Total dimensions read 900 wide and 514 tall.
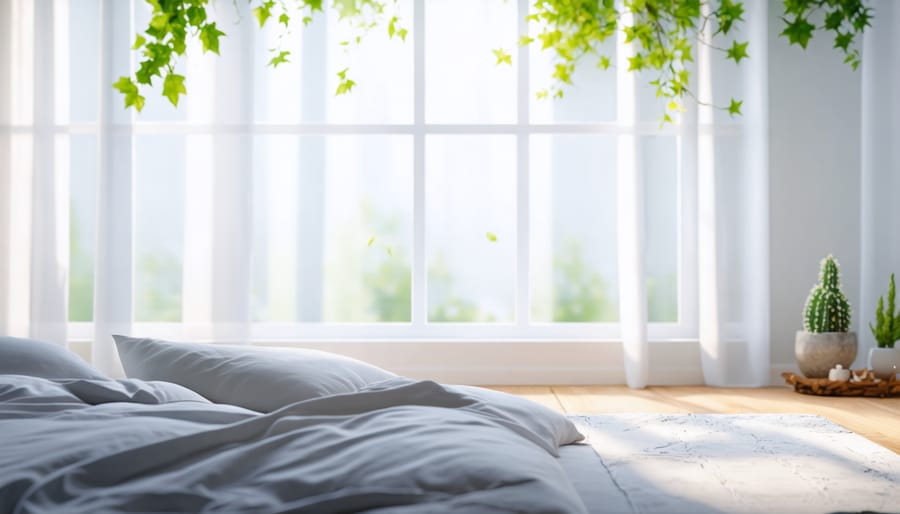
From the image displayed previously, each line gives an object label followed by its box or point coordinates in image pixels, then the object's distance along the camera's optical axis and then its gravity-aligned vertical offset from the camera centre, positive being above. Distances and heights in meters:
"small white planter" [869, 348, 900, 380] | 4.54 -0.52
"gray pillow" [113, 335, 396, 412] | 2.08 -0.27
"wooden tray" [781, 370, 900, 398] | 4.44 -0.63
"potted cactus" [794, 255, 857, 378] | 4.65 -0.37
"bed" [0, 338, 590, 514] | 1.28 -0.30
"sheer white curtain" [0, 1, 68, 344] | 4.96 +0.35
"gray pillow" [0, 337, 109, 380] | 2.19 -0.25
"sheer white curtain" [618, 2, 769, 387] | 4.88 +0.17
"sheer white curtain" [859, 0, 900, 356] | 4.87 +0.47
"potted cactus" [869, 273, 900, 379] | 4.55 -0.43
